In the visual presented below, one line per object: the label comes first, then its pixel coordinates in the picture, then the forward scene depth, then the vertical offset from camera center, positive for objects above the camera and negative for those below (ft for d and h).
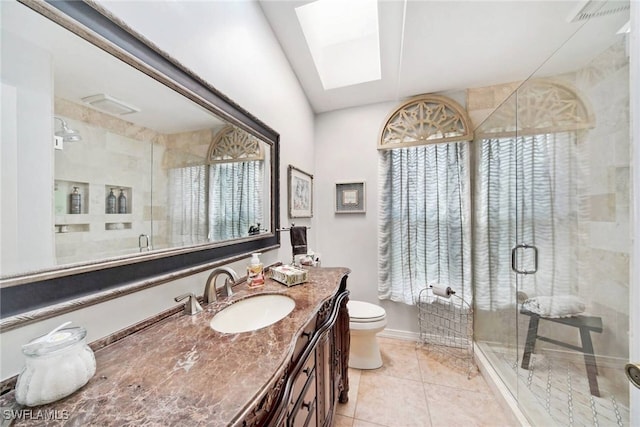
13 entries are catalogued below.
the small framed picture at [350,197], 8.04 +0.57
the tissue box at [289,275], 4.06 -1.12
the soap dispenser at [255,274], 3.94 -1.03
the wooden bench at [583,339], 4.12 -2.59
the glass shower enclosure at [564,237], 3.71 -0.52
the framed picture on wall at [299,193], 6.41 +0.63
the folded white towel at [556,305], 4.54 -1.96
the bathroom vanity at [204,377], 1.40 -1.22
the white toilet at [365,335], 5.89 -3.27
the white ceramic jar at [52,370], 1.43 -1.00
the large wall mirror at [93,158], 1.68 +0.55
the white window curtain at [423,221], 6.97 -0.26
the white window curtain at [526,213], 4.59 -0.03
